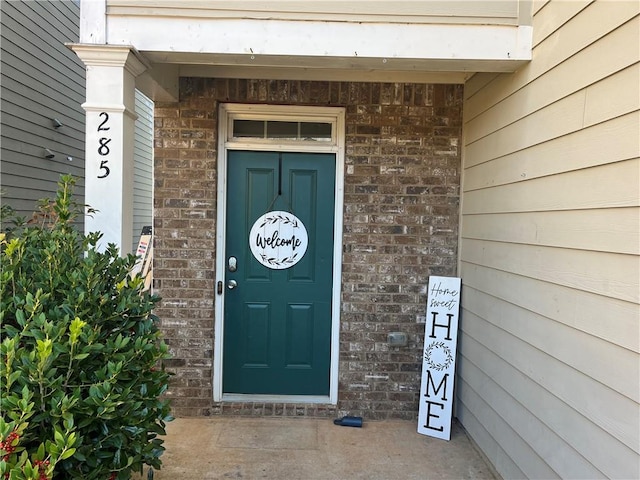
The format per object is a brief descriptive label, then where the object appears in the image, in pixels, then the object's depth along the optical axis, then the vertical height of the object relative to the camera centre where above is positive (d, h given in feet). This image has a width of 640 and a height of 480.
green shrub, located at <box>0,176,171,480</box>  4.93 -1.77
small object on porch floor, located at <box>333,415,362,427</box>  11.09 -4.88
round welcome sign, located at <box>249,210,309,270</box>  11.55 -0.18
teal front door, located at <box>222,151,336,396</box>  11.50 -1.32
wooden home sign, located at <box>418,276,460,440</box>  10.77 -3.09
